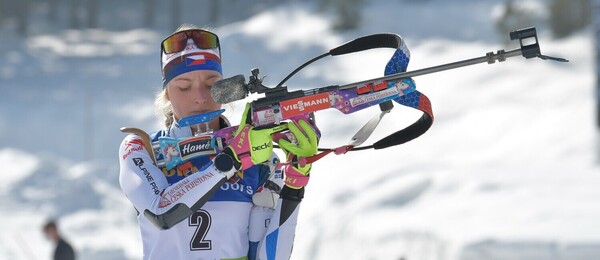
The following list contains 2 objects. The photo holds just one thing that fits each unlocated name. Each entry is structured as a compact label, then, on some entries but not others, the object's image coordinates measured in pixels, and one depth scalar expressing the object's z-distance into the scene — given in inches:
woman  327.3
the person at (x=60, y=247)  916.6
